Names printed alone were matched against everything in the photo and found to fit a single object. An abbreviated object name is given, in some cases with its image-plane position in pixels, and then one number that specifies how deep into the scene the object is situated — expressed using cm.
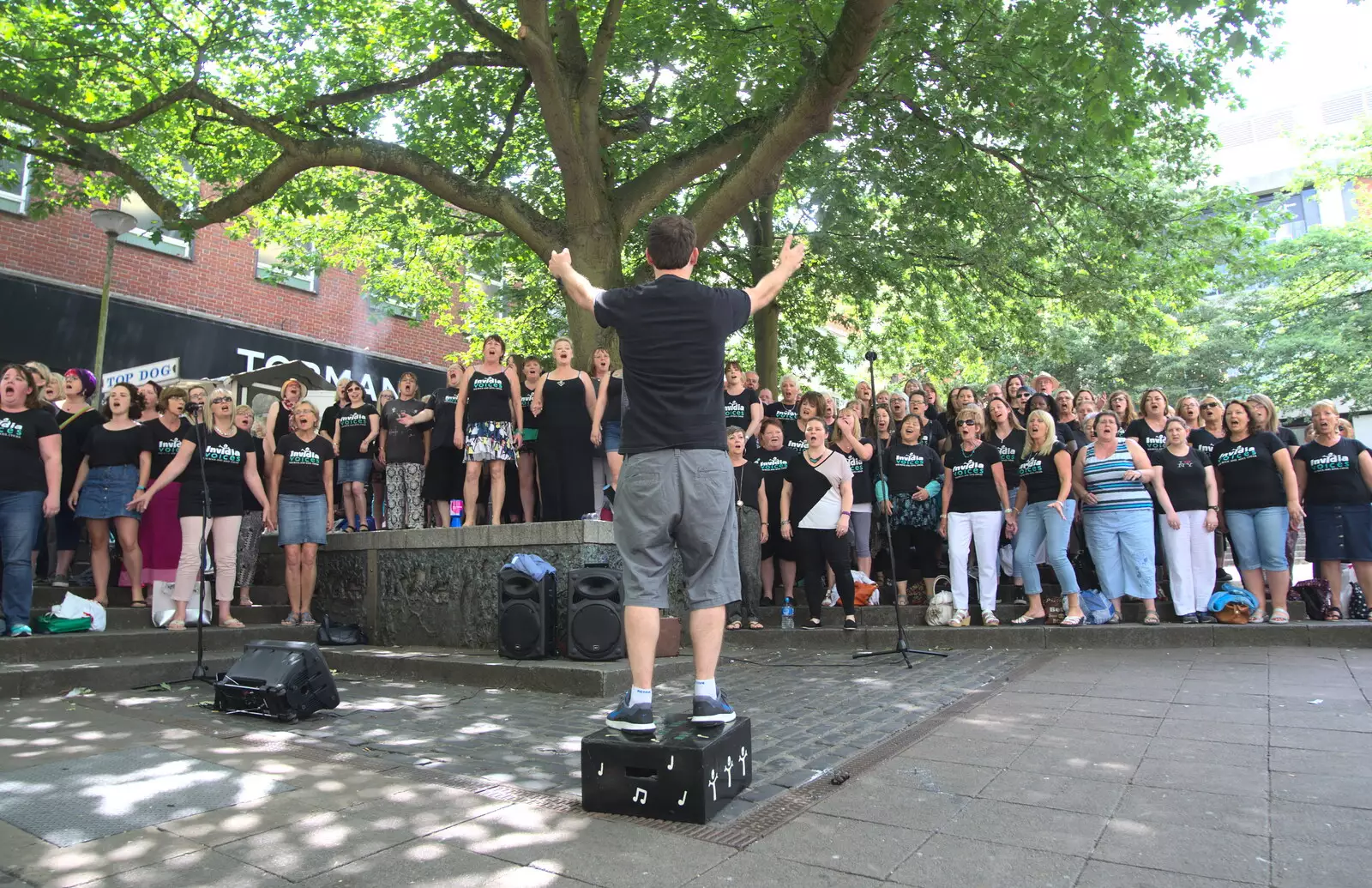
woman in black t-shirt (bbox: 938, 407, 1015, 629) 909
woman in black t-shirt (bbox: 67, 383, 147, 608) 851
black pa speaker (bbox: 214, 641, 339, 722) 563
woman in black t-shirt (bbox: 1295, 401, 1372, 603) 840
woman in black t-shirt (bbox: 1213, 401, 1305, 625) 847
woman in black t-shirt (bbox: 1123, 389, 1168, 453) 920
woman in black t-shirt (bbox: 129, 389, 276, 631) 829
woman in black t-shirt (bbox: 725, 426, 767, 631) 948
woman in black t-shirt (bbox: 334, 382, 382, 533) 1051
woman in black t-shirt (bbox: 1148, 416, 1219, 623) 862
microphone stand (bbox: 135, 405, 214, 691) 684
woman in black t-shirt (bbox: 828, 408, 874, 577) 983
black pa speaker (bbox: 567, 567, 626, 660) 719
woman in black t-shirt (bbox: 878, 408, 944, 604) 959
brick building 1653
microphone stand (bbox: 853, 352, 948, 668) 759
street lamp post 1309
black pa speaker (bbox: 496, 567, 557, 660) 734
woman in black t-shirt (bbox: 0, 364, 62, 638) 735
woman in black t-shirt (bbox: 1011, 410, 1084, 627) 875
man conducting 381
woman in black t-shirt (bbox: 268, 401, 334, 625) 907
